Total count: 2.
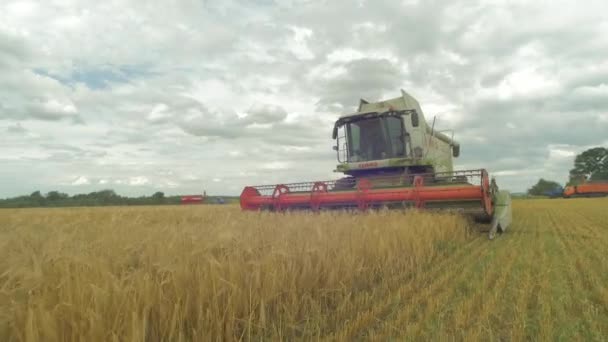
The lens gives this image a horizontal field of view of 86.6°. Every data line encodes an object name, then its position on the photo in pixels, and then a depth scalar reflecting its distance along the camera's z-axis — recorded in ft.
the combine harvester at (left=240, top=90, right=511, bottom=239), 20.66
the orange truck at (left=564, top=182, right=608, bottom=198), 129.71
